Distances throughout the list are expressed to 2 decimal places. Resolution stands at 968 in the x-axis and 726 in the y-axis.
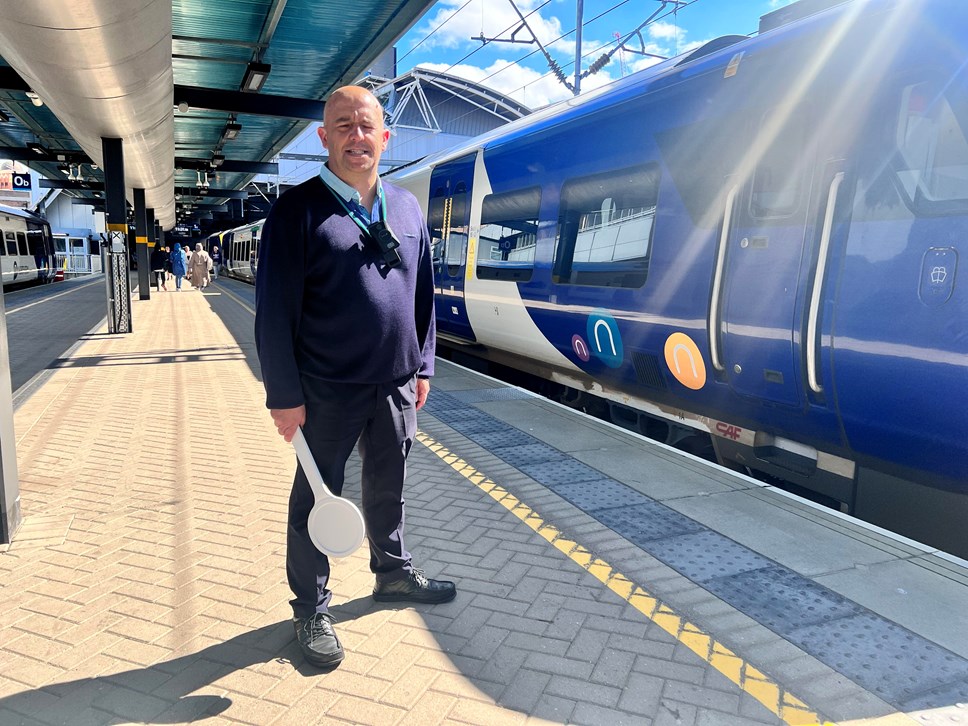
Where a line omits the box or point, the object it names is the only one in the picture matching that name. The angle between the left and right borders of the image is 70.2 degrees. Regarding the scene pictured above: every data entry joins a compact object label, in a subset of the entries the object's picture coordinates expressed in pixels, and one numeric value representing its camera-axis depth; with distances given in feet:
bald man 7.69
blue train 10.37
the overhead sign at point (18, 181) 94.25
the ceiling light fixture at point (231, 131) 47.06
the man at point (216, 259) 134.53
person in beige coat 82.23
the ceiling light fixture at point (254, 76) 33.40
